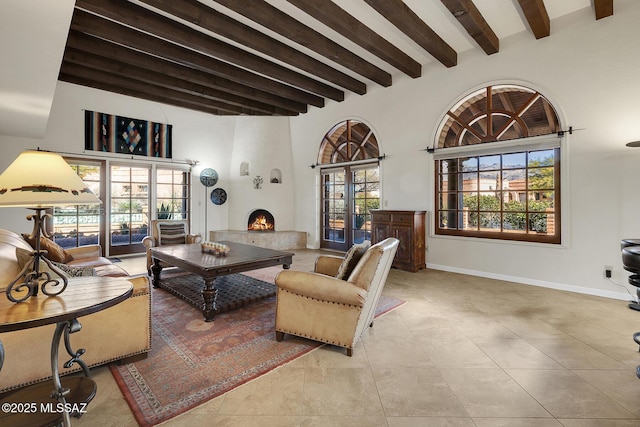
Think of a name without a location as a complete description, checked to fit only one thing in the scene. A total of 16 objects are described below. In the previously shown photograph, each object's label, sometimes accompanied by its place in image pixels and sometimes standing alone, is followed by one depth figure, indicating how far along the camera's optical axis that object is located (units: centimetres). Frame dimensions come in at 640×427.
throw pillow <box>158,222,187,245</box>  498
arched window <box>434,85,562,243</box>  413
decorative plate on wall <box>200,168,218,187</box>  732
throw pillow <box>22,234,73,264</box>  298
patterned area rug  173
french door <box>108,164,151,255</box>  624
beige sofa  173
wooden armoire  488
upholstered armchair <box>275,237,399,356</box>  218
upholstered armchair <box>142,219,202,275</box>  494
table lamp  142
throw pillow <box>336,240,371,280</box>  240
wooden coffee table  287
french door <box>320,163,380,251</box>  619
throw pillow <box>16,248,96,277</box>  196
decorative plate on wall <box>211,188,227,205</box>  752
